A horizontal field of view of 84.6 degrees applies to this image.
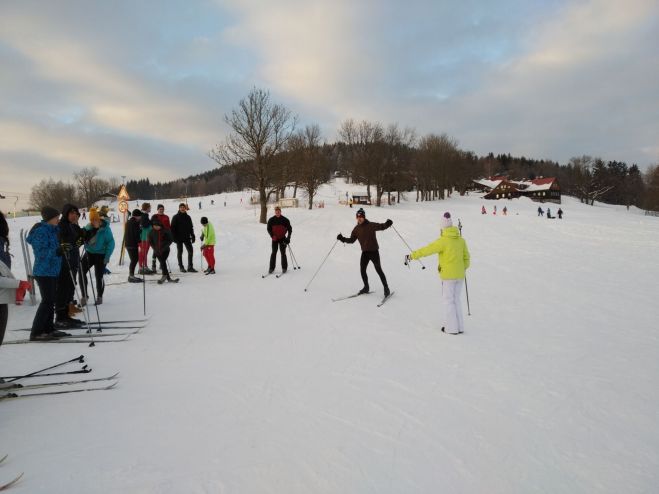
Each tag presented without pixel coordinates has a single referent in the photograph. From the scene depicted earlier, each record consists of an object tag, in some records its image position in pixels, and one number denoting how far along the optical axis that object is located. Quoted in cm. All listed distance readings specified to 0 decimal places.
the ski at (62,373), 410
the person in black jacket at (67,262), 622
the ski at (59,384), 382
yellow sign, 1268
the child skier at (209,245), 1124
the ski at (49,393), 367
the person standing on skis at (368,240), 817
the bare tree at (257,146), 2750
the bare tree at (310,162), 4022
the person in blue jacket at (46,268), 541
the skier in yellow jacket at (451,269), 597
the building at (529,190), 9131
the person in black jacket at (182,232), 1119
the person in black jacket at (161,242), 972
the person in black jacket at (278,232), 1068
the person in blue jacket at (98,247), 775
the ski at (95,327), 610
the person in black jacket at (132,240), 977
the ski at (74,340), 531
